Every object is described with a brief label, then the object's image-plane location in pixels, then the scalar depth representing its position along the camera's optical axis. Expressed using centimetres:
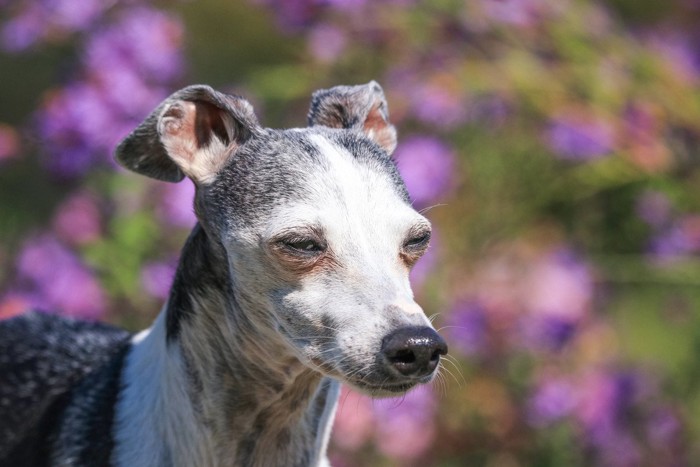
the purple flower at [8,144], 959
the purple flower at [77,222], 939
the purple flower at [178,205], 926
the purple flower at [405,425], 956
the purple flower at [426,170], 995
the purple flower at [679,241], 1070
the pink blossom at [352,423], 947
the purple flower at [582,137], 1054
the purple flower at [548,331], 1002
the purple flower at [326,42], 1072
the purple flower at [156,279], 906
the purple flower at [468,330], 995
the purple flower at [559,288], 1010
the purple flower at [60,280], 909
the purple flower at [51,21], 985
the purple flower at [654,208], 1120
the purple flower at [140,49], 948
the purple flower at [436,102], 1051
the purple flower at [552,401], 982
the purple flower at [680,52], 1195
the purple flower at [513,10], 1087
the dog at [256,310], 509
